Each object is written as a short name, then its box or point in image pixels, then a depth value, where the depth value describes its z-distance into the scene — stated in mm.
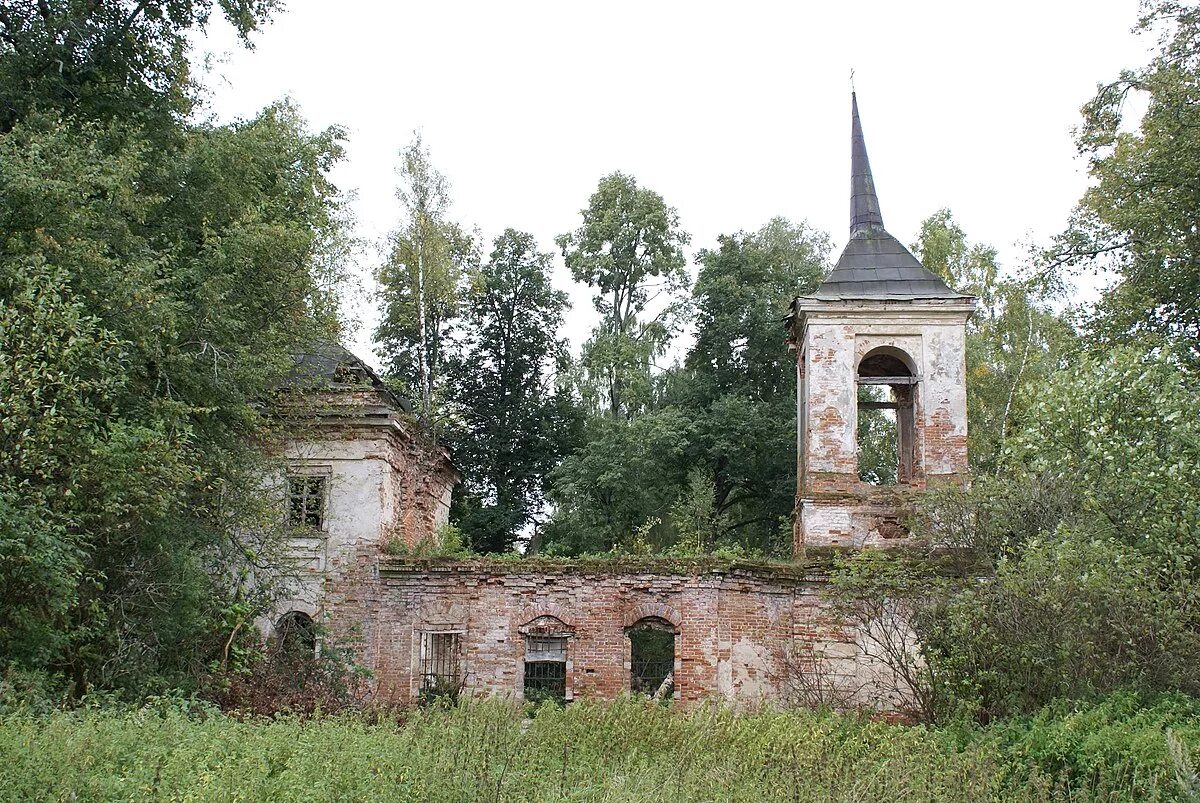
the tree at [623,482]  26719
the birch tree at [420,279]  27641
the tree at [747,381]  26797
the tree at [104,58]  13727
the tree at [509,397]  30391
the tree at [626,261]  31109
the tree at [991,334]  27516
